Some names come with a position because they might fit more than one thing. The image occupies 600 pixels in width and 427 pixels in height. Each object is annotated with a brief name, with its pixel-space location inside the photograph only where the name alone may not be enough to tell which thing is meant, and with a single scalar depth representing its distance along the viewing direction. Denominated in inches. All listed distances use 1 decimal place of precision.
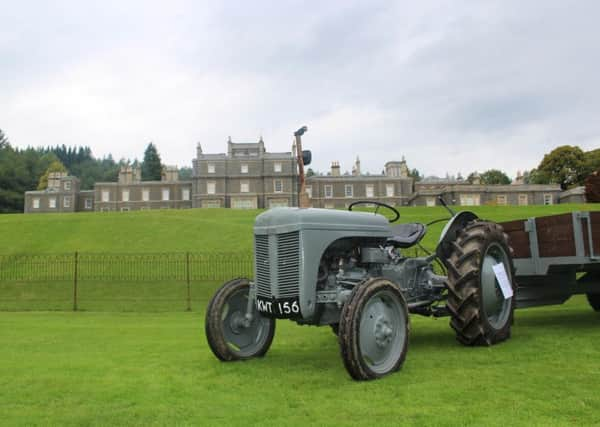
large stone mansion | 2630.4
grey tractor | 181.2
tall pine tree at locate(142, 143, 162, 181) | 3801.7
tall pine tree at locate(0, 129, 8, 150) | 4441.7
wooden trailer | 251.9
